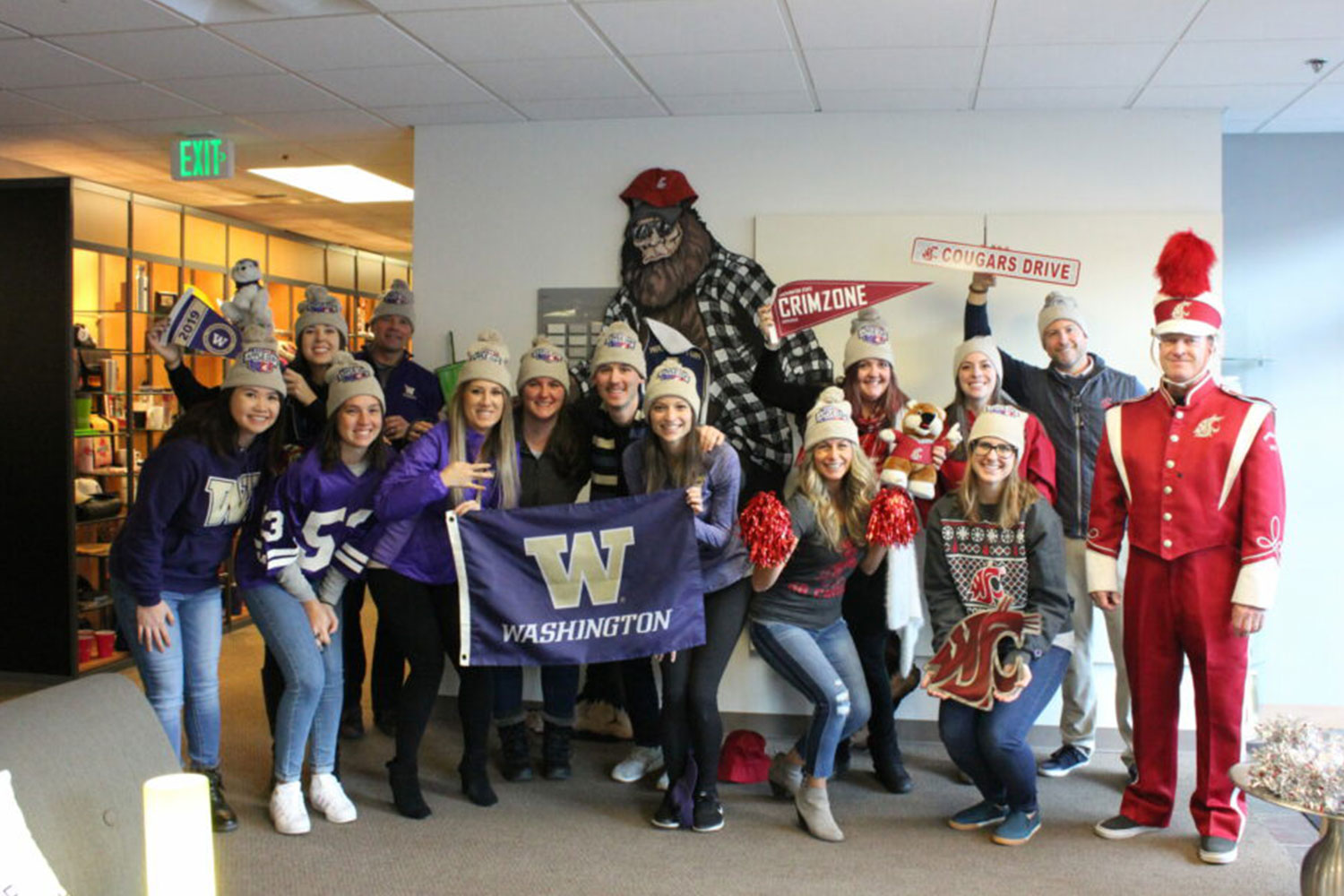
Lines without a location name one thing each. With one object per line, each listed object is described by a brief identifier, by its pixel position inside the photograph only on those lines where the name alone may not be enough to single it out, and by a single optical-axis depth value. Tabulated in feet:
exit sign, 18.21
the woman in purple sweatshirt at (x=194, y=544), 11.41
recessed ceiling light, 21.62
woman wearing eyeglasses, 11.94
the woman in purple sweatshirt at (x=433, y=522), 12.13
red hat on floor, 13.87
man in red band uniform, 11.42
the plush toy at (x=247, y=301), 15.19
